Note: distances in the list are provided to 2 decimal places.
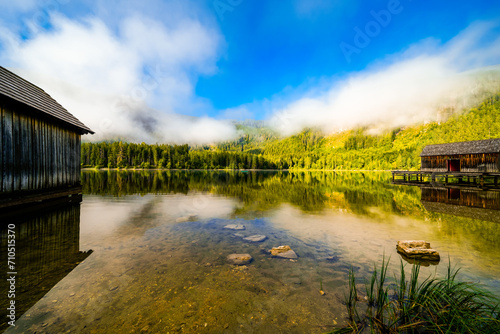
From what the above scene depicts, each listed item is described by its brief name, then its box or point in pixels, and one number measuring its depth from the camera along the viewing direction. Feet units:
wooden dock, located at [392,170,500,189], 121.71
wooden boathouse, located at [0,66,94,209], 48.08
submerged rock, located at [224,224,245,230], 49.19
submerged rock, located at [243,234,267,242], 41.09
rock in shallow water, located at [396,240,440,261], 32.14
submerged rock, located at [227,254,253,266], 31.22
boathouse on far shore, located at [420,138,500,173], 144.36
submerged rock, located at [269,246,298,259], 33.42
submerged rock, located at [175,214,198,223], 54.49
